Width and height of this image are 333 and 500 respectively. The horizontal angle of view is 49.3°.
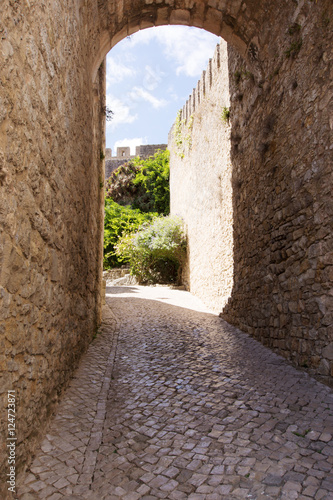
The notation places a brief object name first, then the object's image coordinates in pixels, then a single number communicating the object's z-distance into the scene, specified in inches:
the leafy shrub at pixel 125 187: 851.4
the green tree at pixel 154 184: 812.6
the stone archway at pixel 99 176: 74.7
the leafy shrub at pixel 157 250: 530.3
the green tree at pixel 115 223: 732.8
